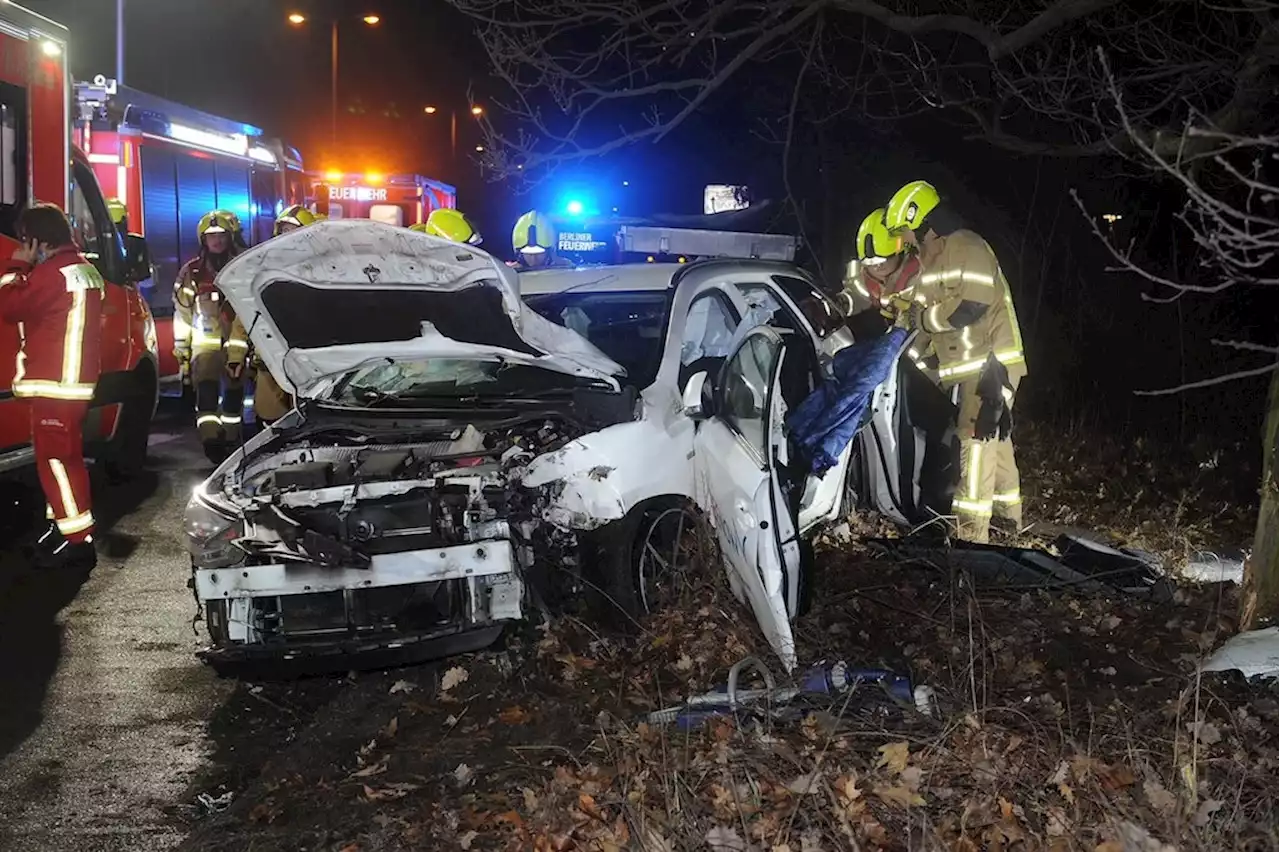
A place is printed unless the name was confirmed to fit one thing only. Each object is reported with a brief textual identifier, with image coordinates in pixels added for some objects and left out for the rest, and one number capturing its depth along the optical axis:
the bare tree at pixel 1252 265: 3.06
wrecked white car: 4.52
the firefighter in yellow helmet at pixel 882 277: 7.17
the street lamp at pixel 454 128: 45.09
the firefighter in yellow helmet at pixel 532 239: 11.11
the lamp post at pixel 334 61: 26.94
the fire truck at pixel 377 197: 20.14
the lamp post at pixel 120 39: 19.16
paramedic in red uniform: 6.36
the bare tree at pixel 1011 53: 6.21
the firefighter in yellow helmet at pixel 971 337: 6.62
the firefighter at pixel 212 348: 8.94
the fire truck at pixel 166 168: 11.73
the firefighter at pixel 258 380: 8.48
